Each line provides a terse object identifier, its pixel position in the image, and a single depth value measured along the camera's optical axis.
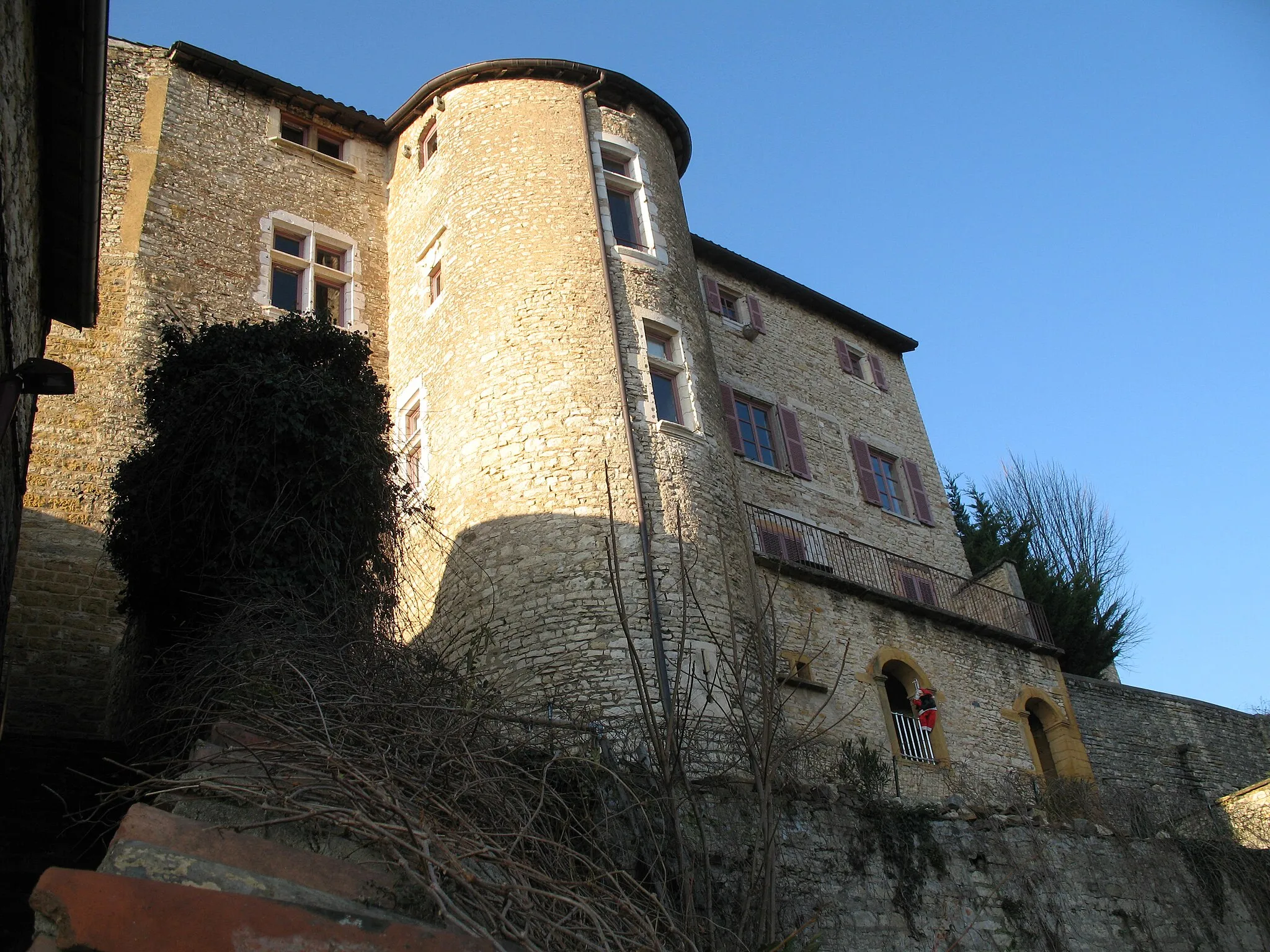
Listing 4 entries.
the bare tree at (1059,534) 24.45
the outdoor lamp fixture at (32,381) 6.42
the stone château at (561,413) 10.86
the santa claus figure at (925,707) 13.33
